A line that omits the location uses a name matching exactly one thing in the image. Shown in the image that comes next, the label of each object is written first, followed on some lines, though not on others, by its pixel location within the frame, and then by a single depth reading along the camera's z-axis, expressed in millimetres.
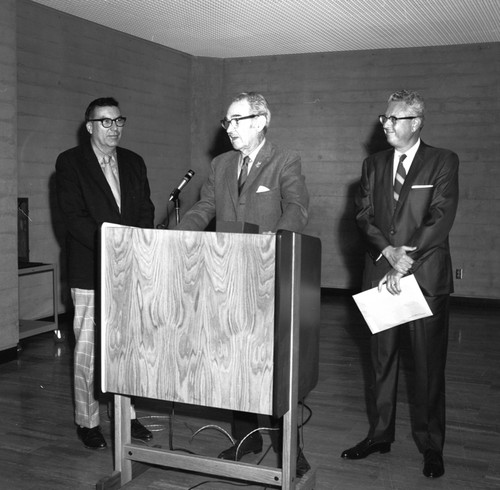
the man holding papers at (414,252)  3332
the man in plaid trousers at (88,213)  3660
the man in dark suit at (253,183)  3072
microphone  3988
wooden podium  2398
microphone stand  4293
